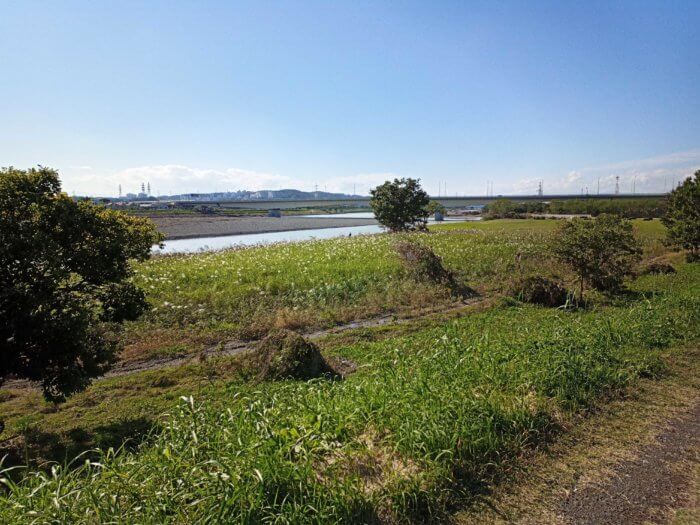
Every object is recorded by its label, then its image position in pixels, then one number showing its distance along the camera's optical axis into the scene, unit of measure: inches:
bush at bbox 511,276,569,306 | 585.3
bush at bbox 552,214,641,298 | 592.7
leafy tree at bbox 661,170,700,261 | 903.7
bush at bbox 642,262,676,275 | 775.3
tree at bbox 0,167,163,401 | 261.6
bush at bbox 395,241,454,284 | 734.5
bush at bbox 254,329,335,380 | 335.9
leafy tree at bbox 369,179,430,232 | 2034.9
